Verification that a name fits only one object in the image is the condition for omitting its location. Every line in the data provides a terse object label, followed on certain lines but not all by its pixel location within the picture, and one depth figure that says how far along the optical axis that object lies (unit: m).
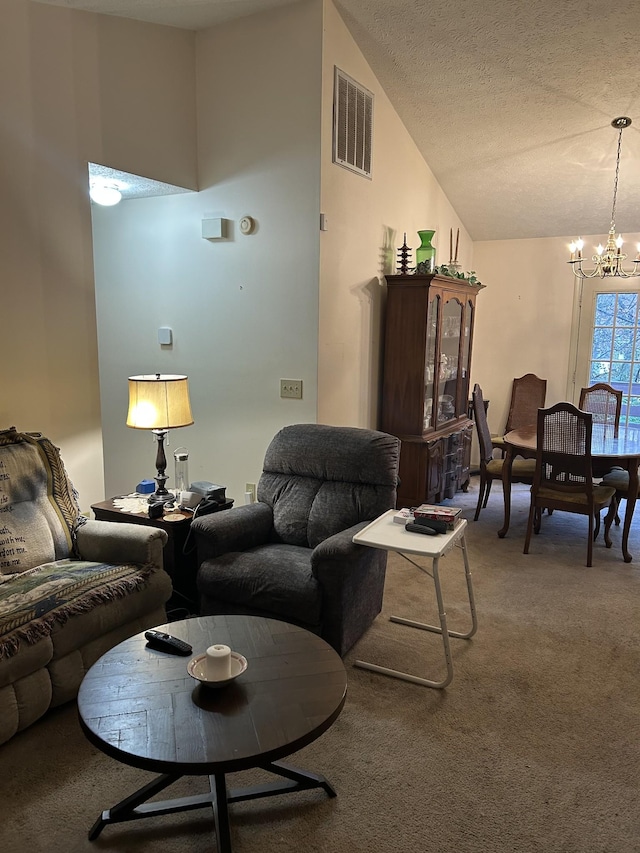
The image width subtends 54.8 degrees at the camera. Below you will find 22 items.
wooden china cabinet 4.45
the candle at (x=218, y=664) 1.70
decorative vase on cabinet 4.51
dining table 3.92
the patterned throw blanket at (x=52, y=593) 2.13
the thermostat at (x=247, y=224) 3.83
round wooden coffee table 1.49
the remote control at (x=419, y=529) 2.56
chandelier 4.16
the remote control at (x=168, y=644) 1.89
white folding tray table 2.39
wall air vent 3.67
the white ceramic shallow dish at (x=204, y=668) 1.69
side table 2.94
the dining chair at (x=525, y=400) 6.10
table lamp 2.99
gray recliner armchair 2.56
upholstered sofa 2.12
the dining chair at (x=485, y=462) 4.46
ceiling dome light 3.71
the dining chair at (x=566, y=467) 3.78
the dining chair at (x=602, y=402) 5.09
